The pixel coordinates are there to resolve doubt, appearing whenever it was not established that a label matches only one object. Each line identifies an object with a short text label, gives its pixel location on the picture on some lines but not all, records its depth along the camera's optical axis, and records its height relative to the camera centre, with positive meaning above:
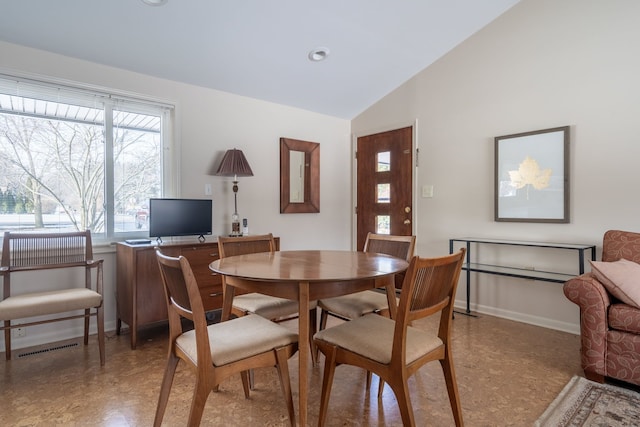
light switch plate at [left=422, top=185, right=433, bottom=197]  3.87 +0.19
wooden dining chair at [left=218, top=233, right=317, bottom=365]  2.12 -0.57
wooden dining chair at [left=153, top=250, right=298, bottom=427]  1.36 -0.57
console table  2.76 -0.55
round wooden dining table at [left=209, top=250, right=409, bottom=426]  1.54 -0.31
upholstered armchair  1.99 -0.67
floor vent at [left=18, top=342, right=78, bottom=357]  2.51 -1.02
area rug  1.72 -1.03
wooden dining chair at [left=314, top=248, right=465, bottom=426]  1.37 -0.57
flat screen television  2.94 -0.07
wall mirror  4.04 +0.38
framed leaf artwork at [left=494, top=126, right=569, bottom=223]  2.98 +0.28
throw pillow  2.04 -0.42
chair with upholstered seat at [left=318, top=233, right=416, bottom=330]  2.14 -0.57
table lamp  3.35 +0.39
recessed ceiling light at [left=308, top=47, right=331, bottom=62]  3.21 +1.42
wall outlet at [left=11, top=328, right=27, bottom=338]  2.59 -0.90
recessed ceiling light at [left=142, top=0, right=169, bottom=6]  2.35 +1.38
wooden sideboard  2.67 -0.57
